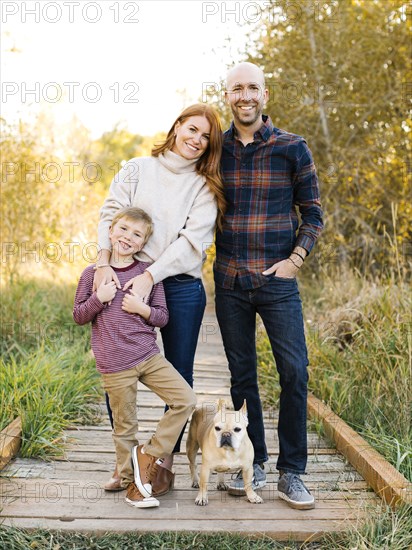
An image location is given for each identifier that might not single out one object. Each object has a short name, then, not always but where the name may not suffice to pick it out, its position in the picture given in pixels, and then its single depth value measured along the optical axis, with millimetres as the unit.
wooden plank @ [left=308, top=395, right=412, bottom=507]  3154
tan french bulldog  3191
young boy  3252
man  3297
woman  3316
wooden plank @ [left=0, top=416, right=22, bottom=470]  3728
